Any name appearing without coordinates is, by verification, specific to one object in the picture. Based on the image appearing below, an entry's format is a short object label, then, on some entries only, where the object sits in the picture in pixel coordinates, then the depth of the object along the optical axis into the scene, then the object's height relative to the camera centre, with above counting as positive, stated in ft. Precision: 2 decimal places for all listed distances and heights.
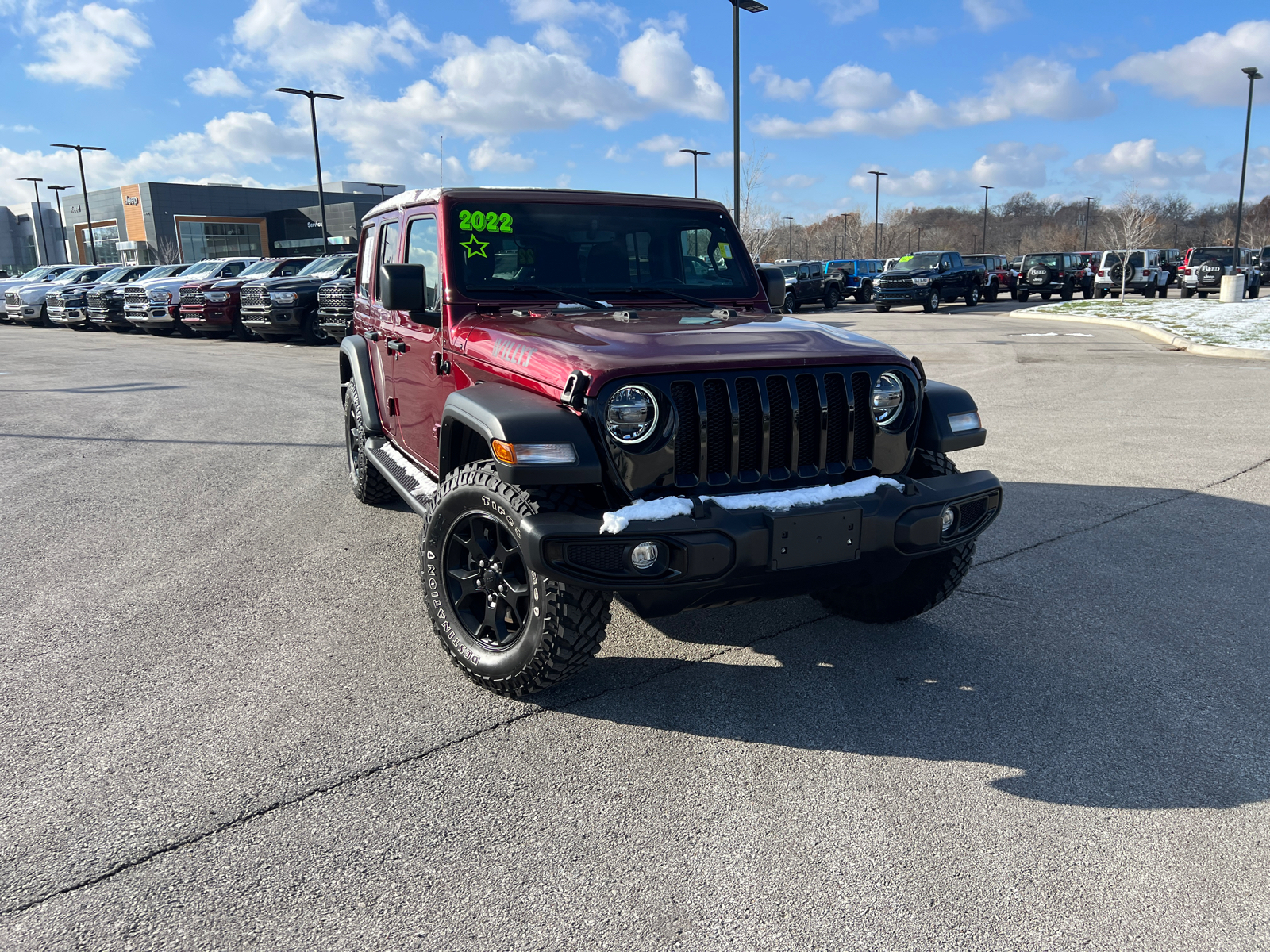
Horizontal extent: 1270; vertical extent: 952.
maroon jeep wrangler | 10.08 -2.01
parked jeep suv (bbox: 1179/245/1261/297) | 115.14 +0.09
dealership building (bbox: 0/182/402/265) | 239.30 +20.20
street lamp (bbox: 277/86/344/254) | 102.83 +21.38
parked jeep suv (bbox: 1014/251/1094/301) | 119.24 +0.16
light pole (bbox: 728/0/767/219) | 61.46 +13.41
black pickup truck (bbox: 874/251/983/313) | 95.30 -0.16
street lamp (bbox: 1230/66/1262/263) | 118.83 +24.30
